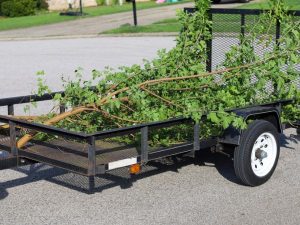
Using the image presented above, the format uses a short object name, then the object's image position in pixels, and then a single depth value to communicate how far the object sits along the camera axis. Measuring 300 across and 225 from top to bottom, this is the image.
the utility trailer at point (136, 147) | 6.06
